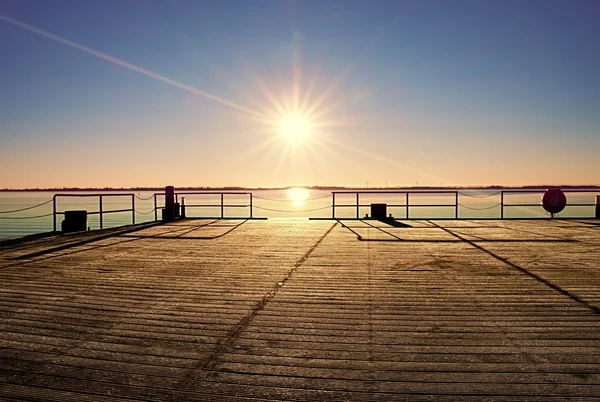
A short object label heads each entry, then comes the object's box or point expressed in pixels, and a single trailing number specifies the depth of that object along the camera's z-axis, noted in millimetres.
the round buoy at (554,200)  18969
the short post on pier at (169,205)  18469
